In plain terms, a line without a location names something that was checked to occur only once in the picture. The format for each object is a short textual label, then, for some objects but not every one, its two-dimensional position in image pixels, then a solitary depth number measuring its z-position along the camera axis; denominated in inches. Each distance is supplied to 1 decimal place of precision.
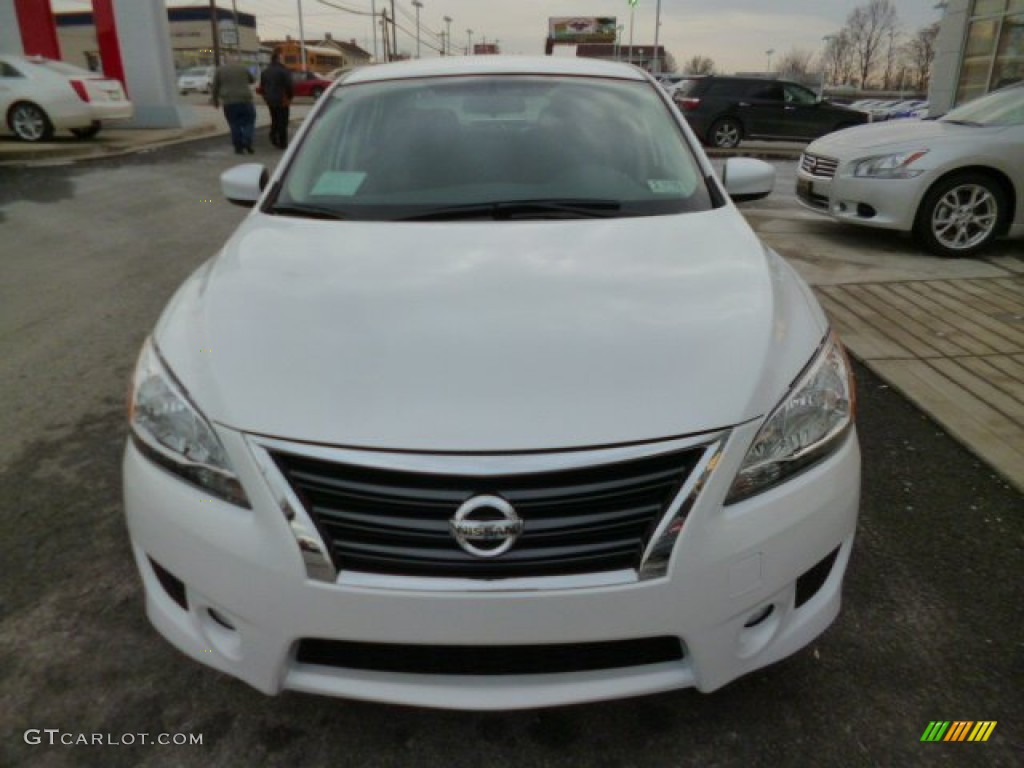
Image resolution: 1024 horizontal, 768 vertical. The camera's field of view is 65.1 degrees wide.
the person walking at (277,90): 560.7
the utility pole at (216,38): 1653.5
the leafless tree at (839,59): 3159.5
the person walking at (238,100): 522.6
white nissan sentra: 61.2
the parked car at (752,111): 655.8
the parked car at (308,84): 1483.8
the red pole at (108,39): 631.8
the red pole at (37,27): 625.3
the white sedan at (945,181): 256.4
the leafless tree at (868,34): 3026.6
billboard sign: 2411.7
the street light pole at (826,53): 3100.4
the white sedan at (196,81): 1811.0
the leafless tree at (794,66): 3831.2
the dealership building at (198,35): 3125.0
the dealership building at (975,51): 573.9
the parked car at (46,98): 519.5
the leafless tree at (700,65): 4307.6
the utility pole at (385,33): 2765.7
